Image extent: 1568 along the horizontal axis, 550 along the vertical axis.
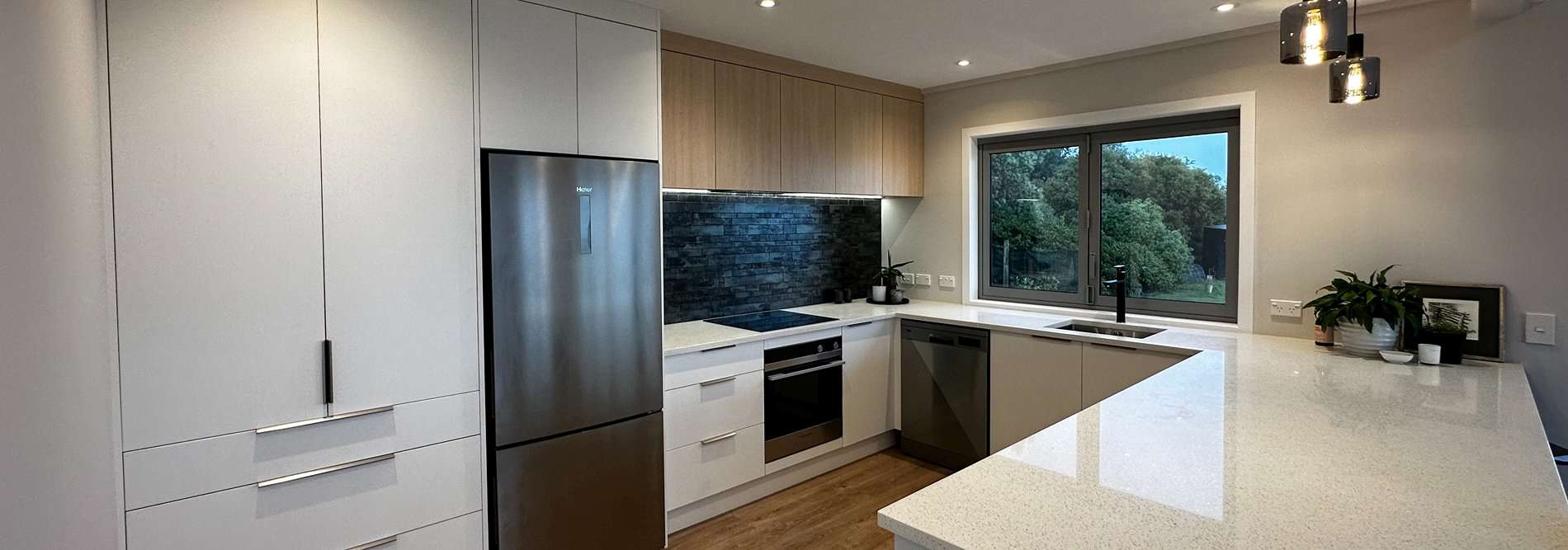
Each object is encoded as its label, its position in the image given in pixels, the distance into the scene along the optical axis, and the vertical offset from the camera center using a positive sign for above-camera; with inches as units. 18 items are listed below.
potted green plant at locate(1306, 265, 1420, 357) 100.3 -7.9
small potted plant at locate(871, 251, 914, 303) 172.2 -5.5
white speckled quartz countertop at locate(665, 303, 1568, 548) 44.0 -17.0
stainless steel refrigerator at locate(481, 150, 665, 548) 90.7 -12.1
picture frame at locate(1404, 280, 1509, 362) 100.5 -8.6
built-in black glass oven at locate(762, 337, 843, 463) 131.3 -26.6
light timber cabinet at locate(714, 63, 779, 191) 131.8 +26.8
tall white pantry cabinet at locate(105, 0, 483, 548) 67.3 -0.3
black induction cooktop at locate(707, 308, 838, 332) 135.8 -11.8
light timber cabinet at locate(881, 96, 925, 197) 167.0 +28.6
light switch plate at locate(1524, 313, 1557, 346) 98.1 -10.2
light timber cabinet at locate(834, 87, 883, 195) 155.9 +28.2
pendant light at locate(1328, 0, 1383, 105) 83.4 +22.2
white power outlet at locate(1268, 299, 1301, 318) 120.4 -8.4
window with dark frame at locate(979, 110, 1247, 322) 134.9 +10.0
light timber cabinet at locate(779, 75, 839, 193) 143.6 +27.3
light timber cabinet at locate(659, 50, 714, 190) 123.1 +26.1
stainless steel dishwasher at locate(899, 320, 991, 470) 142.3 -28.1
